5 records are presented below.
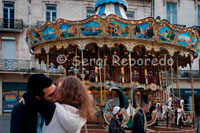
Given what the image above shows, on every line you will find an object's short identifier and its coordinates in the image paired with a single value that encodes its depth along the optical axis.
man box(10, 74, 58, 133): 2.60
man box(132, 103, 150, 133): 6.25
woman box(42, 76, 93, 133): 2.54
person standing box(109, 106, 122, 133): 6.25
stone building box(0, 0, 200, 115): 23.09
